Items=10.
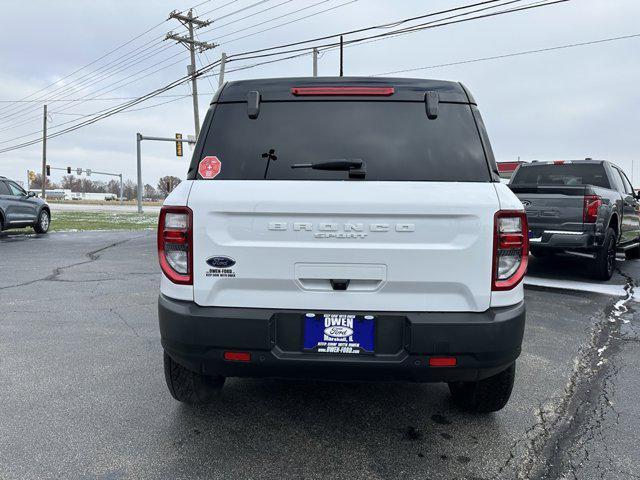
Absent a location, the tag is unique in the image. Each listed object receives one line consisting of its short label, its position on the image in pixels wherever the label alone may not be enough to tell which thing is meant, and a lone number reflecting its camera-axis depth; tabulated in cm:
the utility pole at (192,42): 2916
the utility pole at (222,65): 2536
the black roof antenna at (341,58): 2009
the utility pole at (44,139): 4612
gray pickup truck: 704
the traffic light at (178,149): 3600
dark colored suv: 1414
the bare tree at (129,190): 13962
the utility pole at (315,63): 2681
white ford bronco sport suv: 233
